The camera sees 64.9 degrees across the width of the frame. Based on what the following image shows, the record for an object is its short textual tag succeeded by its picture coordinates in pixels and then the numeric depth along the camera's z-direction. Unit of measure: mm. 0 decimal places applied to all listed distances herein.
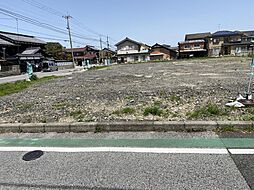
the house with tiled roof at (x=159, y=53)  57000
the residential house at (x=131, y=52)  58344
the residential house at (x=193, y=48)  55688
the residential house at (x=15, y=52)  35438
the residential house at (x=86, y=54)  69750
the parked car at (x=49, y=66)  44622
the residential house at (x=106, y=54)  75362
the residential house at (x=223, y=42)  52344
